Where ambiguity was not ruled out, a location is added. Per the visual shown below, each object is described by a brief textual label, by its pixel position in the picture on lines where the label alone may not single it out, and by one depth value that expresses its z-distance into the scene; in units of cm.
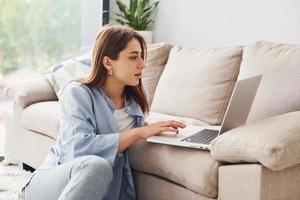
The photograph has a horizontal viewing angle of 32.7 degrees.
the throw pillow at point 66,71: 312
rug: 270
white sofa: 173
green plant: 386
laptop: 182
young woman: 182
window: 382
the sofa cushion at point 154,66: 304
